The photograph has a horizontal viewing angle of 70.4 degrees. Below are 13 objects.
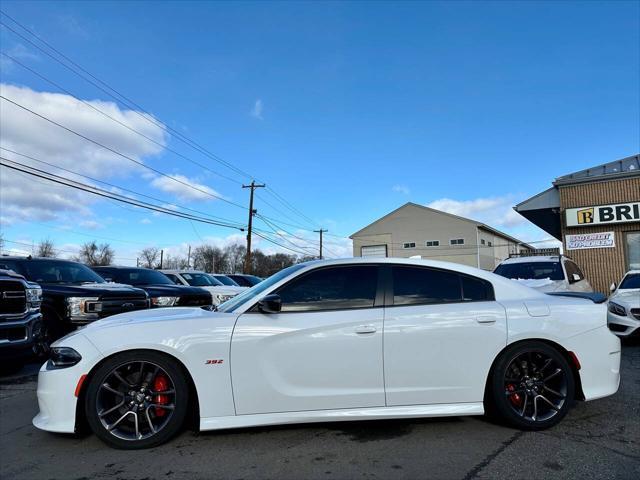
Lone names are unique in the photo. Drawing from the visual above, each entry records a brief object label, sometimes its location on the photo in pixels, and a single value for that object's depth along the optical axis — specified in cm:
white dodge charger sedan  351
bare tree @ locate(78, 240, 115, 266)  7849
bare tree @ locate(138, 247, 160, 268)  9506
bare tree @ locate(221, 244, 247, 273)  9838
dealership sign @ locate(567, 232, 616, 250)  1576
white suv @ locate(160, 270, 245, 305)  1209
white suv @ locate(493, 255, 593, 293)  896
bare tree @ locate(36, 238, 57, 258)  7038
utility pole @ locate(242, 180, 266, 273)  3284
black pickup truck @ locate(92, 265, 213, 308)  988
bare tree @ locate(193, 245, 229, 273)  9458
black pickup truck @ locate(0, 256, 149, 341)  757
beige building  4934
